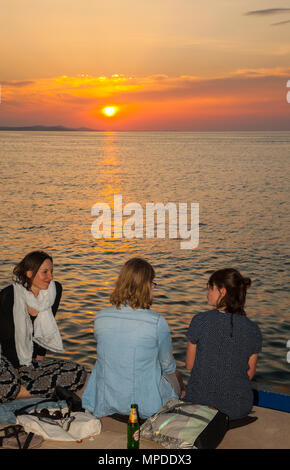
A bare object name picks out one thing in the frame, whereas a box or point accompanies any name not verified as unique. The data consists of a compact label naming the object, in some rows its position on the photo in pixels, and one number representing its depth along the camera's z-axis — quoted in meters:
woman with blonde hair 5.14
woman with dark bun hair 5.17
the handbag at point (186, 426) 4.78
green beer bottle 4.79
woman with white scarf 6.06
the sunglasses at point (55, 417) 5.20
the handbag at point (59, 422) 5.11
